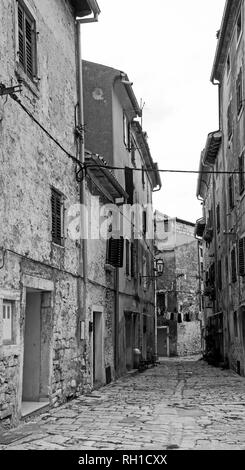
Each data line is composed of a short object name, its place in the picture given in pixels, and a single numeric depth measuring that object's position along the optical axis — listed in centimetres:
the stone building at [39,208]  834
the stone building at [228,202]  1717
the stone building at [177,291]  4144
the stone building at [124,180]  1761
